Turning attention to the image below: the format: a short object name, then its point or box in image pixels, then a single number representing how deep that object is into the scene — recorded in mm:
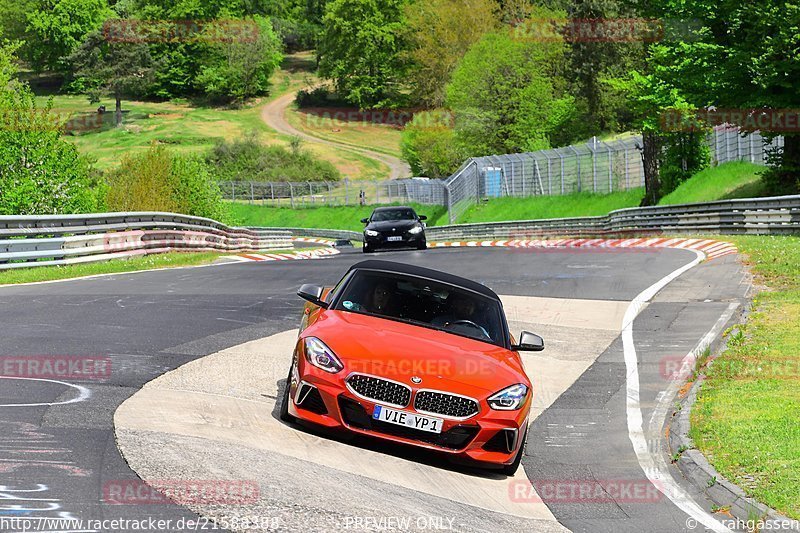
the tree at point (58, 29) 147125
